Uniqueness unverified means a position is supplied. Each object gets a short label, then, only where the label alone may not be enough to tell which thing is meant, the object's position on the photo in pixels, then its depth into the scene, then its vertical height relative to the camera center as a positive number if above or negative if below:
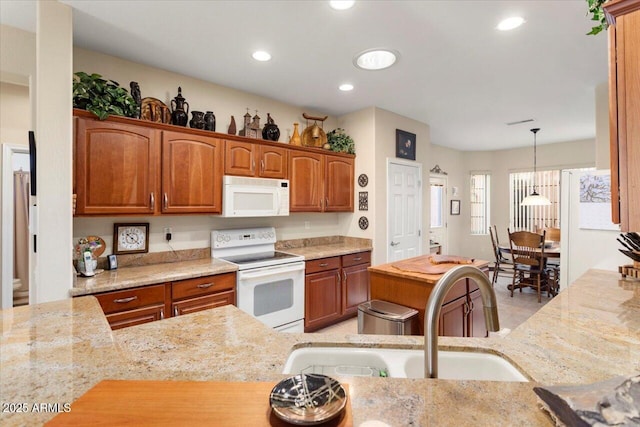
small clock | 2.65 -0.20
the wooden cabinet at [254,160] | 3.04 +0.58
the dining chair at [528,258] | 4.45 -0.67
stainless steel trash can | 2.02 -0.72
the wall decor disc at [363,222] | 4.02 -0.11
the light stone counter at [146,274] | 2.06 -0.47
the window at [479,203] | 7.02 +0.25
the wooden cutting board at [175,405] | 0.54 -0.37
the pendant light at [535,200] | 5.00 +0.23
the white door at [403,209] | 4.16 +0.07
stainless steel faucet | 0.74 -0.22
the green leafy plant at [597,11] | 1.14 +0.80
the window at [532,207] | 6.21 +0.28
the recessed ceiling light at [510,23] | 2.11 +1.36
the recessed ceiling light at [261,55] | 2.59 +1.39
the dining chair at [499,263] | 5.18 -0.85
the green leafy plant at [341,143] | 4.02 +0.96
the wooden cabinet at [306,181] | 3.53 +0.40
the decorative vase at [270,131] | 3.43 +0.95
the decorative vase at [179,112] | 2.79 +0.96
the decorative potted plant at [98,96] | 2.23 +0.91
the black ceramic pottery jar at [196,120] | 2.89 +0.91
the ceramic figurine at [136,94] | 2.57 +1.03
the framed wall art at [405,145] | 4.25 +1.00
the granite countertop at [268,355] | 0.62 -0.40
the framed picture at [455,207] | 6.81 +0.16
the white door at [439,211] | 6.49 +0.07
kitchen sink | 0.98 -0.49
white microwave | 2.97 +0.19
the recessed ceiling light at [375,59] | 2.59 +1.38
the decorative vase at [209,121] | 2.97 +0.92
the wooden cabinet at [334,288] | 3.31 -0.86
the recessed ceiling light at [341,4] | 1.92 +1.36
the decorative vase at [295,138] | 3.68 +0.93
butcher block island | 2.16 -0.58
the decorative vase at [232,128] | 3.20 +0.92
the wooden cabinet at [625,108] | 0.76 +0.27
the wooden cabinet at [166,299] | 2.12 -0.65
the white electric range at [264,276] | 2.78 -0.59
